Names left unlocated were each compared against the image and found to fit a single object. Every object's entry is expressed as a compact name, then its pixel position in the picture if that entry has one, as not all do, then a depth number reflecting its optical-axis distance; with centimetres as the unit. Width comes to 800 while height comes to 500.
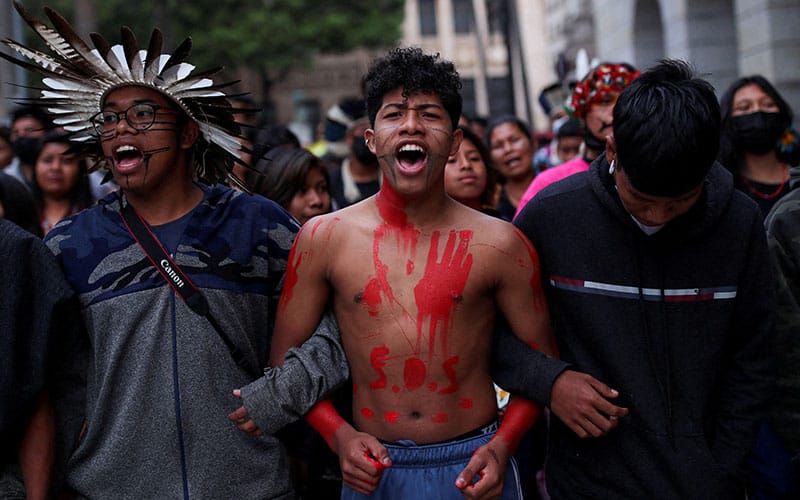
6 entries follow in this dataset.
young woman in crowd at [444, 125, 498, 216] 468
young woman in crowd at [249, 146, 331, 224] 465
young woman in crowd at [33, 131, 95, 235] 546
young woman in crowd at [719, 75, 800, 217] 485
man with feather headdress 285
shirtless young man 277
